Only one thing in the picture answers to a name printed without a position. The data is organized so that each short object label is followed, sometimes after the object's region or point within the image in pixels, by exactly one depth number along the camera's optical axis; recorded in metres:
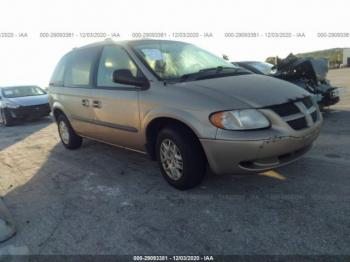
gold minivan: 3.05
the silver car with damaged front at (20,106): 10.65
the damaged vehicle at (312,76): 6.63
